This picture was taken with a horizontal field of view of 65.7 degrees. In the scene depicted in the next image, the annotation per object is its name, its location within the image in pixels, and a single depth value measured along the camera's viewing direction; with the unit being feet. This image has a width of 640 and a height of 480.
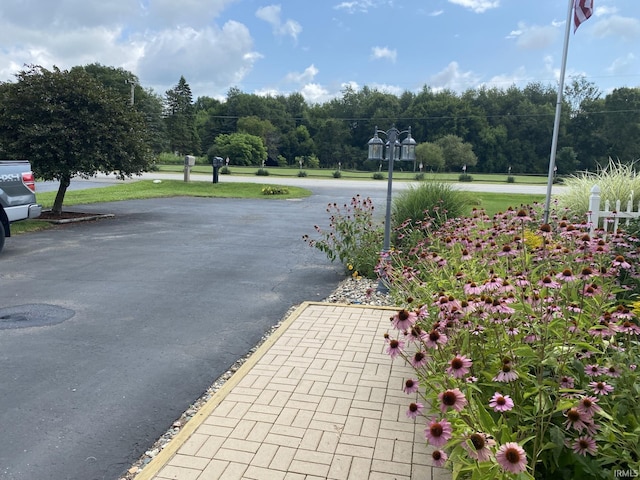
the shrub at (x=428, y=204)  26.17
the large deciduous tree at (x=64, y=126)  39.11
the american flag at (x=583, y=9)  30.45
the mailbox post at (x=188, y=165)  91.66
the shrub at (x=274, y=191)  75.10
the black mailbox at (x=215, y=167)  90.16
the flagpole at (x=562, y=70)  30.89
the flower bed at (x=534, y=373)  6.22
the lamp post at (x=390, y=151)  21.57
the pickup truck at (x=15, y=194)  27.94
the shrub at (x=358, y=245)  24.23
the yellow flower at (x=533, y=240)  14.72
